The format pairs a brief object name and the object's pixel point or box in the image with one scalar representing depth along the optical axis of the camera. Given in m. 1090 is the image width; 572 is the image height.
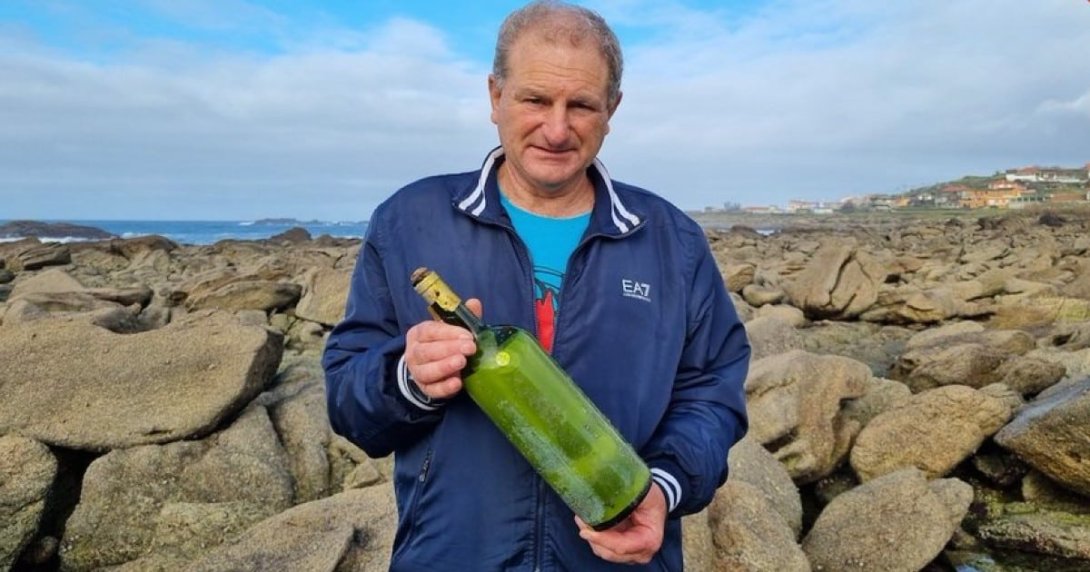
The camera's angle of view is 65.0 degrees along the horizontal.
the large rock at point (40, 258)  21.58
